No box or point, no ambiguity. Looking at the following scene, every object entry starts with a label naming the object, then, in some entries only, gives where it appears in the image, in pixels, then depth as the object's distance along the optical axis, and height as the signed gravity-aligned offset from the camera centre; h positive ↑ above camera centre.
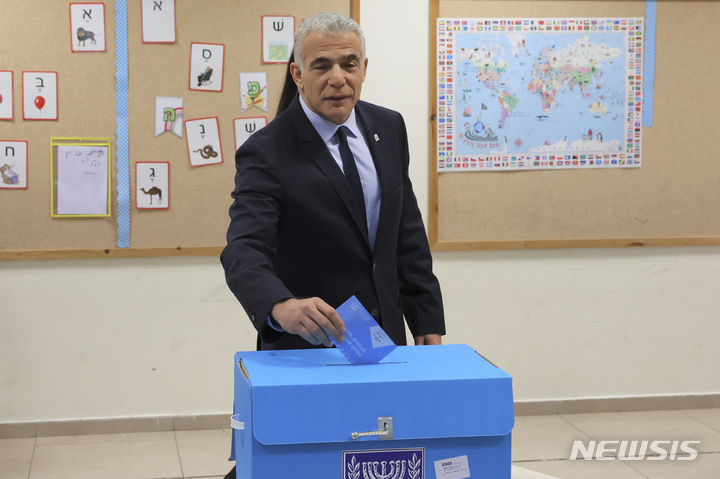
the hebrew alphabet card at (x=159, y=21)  2.96 +0.86
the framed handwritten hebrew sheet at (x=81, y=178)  2.97 +0.20
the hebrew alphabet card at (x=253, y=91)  3.04 +0.59
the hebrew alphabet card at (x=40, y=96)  2.93 +0.53
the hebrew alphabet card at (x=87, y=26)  2.92 +0.82
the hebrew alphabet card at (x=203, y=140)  3.03 +0.37
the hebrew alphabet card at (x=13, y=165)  2.94 +0.25
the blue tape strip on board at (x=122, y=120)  2.95 +0.44
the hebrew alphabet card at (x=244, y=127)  3.05 +0.43
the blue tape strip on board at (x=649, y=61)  3.23 +0.77
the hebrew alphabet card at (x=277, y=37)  3.03 +0.82
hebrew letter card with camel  3.02 +0.18
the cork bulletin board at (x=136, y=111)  2.92 +0.49
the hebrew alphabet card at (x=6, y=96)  2.91 +0.53
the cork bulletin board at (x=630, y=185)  3.22 +0.21
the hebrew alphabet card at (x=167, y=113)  3.00 +0.48
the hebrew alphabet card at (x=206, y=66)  3.00 +0.68
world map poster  3.16 +0.62
